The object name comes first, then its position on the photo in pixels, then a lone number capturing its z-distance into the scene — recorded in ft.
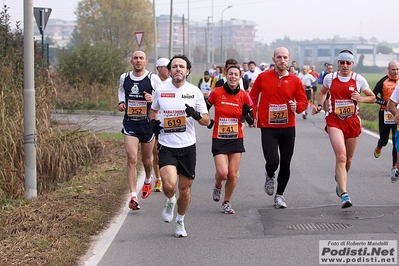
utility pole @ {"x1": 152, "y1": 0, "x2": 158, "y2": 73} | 115.04
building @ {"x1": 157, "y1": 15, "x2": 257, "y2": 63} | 135.49
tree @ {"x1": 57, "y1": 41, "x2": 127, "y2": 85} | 108.88
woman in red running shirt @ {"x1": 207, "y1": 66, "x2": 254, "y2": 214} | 32.09
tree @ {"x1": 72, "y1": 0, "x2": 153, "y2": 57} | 211.61
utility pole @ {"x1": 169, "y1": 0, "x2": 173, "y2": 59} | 120.26
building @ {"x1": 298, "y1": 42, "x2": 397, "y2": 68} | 468.75
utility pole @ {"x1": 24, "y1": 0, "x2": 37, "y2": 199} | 32.83
